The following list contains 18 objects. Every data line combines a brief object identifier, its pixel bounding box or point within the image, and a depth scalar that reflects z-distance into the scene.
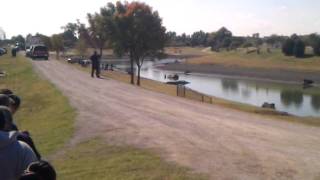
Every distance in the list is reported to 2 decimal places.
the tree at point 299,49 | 80.27
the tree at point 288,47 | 83.20
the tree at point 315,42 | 79.84
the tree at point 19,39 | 142.36
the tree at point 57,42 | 71.09
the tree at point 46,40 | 81.56
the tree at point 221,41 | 136.16
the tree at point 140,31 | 34.92
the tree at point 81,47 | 67.44
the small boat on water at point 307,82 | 56.25
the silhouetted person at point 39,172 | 3.00
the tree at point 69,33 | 77.94
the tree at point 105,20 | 36.32
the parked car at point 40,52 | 50.63
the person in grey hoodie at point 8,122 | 3.76
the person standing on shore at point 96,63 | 25.24
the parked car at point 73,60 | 53.46
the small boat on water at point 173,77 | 60.09
